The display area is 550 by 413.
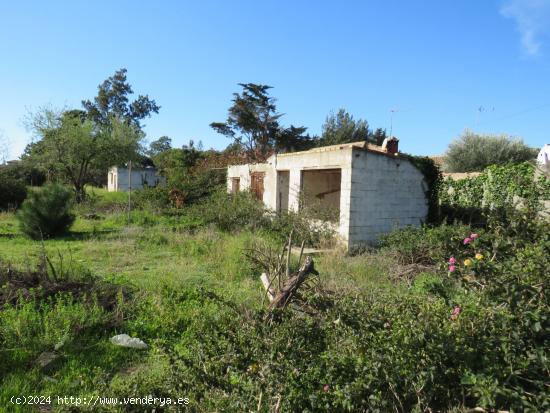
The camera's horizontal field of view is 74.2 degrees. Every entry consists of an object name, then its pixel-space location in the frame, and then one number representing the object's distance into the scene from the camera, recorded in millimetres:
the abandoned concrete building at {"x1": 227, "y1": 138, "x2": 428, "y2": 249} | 8972
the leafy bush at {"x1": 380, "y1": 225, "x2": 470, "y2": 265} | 7461
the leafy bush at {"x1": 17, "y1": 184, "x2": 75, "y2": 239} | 9977
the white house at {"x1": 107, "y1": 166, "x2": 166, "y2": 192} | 29344
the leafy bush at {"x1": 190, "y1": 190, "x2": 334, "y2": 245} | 9297
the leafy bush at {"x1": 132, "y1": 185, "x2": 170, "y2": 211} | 16825
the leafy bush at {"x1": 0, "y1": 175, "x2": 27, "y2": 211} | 17409
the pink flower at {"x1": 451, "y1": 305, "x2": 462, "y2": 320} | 2509
